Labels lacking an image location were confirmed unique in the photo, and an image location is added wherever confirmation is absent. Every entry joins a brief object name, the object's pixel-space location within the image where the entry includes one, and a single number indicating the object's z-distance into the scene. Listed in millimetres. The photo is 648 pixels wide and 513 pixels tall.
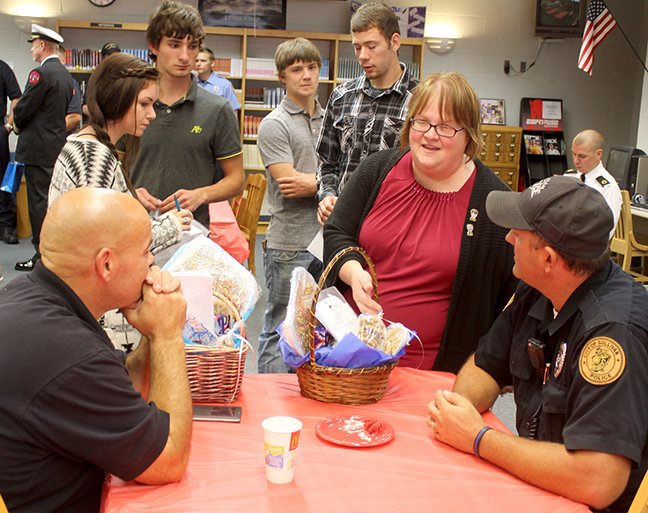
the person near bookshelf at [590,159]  5188
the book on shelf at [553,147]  8062
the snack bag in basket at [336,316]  1492
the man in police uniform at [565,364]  1061
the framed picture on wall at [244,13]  7266
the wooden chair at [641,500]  961
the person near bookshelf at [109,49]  4641
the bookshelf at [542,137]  8039
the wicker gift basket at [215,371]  1362
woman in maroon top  1775
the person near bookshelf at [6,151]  6152
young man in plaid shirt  2518
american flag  6680
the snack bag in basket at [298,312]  1418
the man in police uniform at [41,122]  5000
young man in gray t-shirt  2844
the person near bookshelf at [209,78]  5273
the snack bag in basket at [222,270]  1541
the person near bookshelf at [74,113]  5680
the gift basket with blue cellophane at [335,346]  1395
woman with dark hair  1670
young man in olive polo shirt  2436
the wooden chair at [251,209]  4844
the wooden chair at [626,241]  5293
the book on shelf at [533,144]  8008
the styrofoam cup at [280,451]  1052
